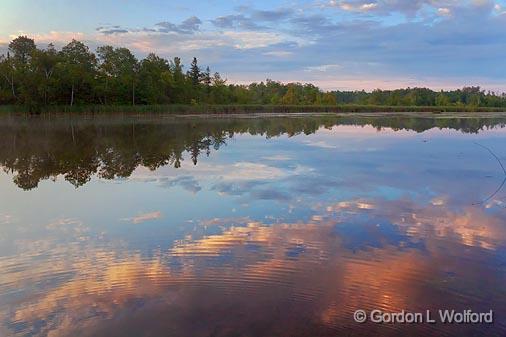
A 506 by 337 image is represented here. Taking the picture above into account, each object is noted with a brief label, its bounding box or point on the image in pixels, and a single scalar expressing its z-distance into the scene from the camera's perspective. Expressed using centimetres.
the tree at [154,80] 7444
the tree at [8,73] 6138
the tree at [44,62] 6312
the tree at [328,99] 12034
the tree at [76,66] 6319
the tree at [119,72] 7075
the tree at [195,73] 9901
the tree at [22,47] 7675
